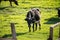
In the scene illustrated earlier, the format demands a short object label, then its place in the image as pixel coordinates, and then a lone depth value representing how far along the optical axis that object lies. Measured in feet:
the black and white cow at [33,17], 79.97
